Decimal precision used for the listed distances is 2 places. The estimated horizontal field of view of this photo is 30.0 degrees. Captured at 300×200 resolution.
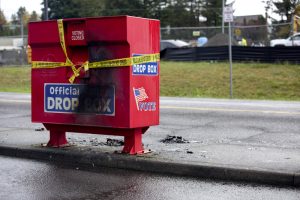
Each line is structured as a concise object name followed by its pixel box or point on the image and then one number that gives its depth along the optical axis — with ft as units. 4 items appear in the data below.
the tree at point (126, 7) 269.05
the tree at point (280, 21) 144.56
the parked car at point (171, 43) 129.70
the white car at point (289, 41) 118.52
